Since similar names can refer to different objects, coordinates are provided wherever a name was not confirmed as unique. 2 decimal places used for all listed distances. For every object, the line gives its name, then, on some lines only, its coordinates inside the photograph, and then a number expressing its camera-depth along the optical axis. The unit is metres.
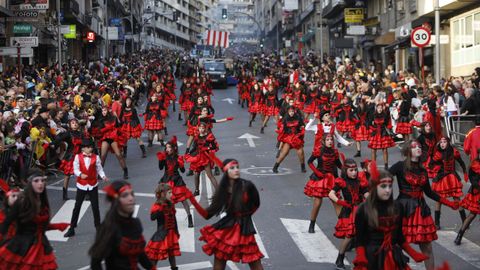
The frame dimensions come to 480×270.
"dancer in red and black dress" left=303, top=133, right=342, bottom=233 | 11.84
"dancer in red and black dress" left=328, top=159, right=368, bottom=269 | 9.81
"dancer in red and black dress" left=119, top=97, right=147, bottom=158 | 20.66
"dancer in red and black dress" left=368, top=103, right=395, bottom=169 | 18.25
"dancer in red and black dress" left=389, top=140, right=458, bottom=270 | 9.16
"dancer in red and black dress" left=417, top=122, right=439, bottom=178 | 13.67
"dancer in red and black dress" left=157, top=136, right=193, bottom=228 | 12.22
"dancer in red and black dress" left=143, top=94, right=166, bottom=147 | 22.58
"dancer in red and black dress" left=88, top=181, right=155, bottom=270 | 6.47
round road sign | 20.88
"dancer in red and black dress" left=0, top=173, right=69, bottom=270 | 7.74
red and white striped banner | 76.34
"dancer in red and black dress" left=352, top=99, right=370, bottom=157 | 19.47
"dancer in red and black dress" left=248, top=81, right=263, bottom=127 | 27.99
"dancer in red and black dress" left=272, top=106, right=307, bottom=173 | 18.17
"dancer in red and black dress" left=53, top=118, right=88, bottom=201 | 14.94
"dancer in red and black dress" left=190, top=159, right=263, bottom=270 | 8.19
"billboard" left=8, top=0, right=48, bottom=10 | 31.77
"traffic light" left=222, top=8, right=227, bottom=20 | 72.12
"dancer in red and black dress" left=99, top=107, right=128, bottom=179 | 17.66
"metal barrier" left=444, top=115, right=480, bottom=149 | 18.06
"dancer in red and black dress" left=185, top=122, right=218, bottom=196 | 15.31
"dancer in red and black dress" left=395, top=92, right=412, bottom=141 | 19.84
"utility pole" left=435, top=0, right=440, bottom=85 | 21.91
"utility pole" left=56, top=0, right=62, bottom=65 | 34.06
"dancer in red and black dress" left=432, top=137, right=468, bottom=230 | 12.41
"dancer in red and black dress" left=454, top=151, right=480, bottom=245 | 10.95
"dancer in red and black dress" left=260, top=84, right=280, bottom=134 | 26.73
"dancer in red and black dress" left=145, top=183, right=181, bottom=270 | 9.48
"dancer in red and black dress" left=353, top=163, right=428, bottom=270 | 7.28
